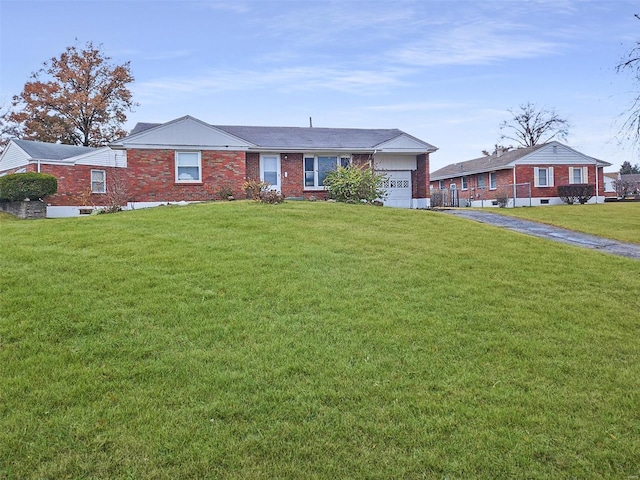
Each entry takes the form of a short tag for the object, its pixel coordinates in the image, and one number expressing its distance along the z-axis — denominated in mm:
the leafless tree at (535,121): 52212
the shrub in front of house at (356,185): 20000
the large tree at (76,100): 37500
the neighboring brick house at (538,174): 30375
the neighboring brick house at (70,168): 22859
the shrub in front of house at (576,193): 29734
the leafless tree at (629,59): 12430
